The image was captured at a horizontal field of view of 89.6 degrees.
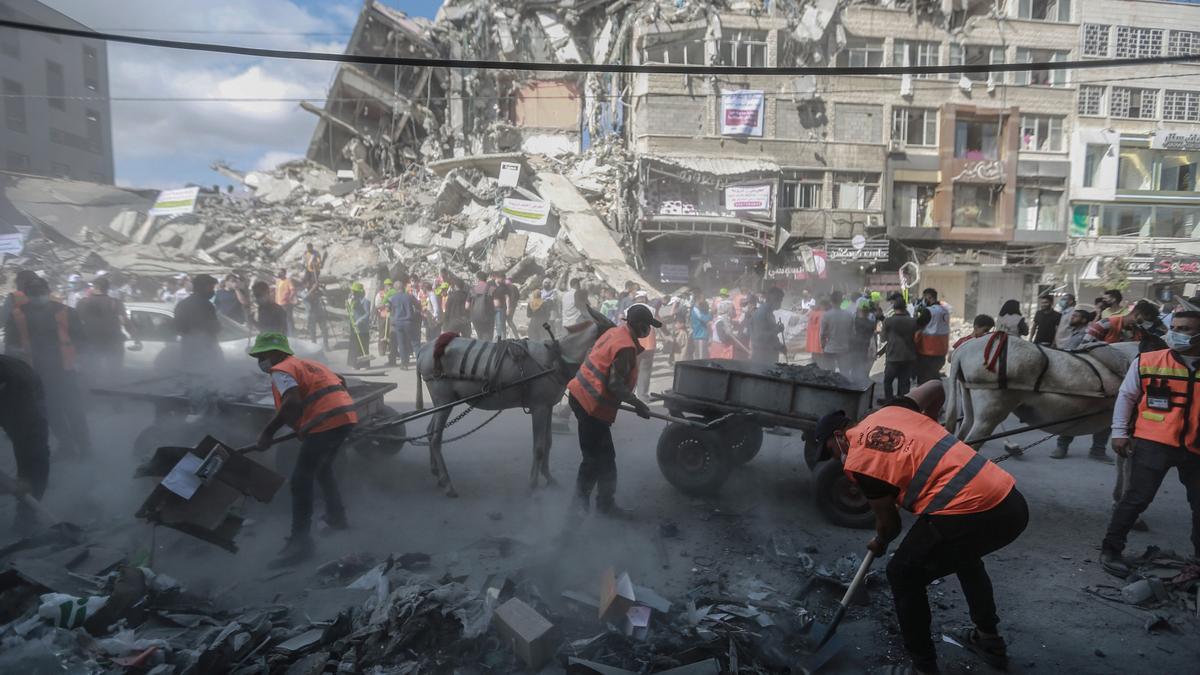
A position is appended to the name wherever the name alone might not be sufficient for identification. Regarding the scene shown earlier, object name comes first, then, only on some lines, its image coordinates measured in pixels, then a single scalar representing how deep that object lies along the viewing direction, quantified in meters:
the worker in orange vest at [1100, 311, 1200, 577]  4.28
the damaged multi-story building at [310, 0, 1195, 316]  24.70
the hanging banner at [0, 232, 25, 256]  16.12
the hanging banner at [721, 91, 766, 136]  25.06
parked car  8.58
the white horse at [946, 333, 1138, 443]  5.67
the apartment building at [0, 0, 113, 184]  17.48
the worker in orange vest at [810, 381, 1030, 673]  3.05
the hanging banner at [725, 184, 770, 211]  24.53
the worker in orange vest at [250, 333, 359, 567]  4.52
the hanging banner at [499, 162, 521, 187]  22.39
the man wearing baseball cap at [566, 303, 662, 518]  5.10
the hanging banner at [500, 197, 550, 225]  21.12
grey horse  6.04
